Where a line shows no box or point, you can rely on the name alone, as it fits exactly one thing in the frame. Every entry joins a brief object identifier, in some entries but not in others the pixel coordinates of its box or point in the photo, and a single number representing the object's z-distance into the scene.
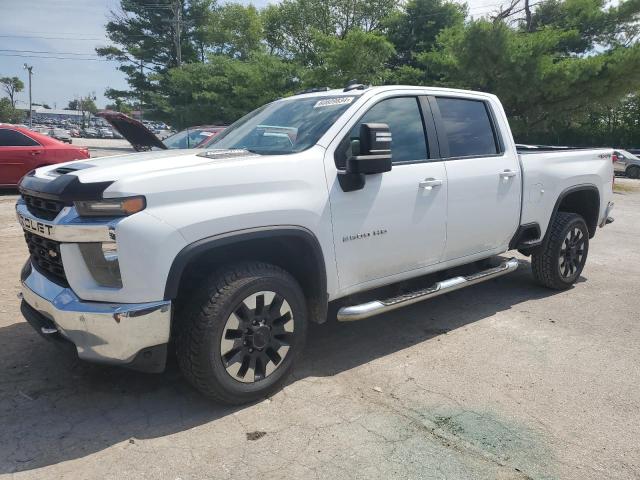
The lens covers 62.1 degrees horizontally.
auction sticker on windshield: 3.84
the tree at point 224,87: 28.14
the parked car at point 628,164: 25.91
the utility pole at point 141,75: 41.16
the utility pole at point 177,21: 37.43
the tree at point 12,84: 103.14
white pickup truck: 2.78
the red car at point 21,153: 11.30
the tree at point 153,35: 41.56
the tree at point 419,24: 31.80
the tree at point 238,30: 43.91
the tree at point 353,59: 22.70
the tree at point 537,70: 19.14
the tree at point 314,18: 41.88
